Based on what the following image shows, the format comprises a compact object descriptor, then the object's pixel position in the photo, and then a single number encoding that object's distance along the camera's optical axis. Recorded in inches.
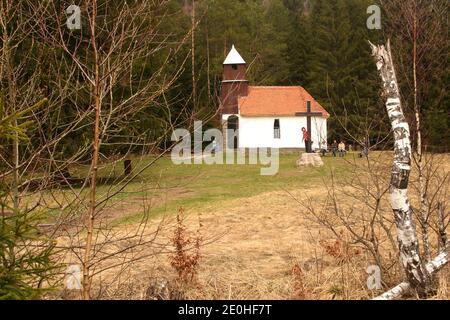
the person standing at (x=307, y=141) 1054.3
